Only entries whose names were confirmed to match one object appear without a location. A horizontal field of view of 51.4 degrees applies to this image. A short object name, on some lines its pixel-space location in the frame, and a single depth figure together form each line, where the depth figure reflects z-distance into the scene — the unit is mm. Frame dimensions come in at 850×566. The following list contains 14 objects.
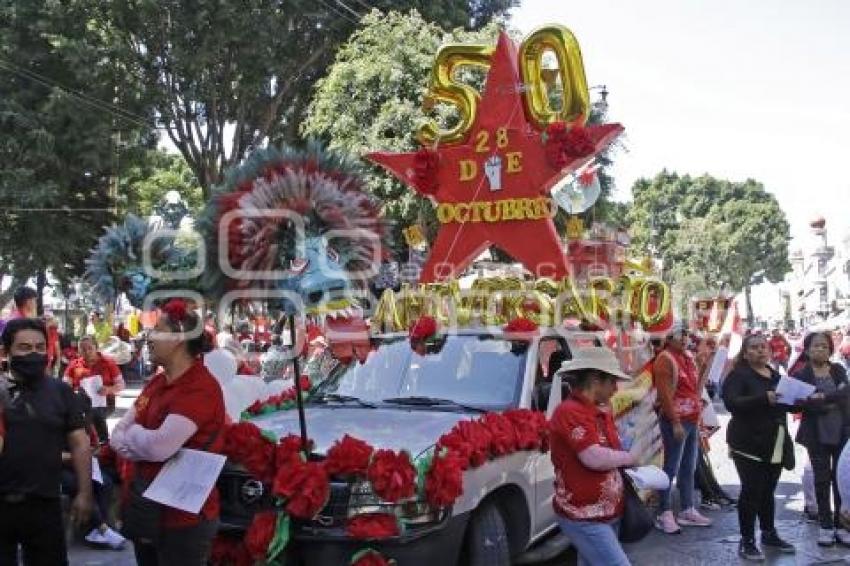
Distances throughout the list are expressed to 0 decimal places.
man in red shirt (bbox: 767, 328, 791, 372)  15162
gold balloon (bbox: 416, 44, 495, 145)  10828
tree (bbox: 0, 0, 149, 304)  18406
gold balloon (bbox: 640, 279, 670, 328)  7980
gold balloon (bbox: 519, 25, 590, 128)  9602
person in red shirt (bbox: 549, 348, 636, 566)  4277
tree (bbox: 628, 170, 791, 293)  62531
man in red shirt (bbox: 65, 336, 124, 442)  8825
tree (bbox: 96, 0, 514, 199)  18609
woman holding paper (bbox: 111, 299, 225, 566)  3877
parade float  4688
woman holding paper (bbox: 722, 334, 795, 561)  6715
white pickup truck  4730
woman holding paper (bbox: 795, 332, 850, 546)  7074
